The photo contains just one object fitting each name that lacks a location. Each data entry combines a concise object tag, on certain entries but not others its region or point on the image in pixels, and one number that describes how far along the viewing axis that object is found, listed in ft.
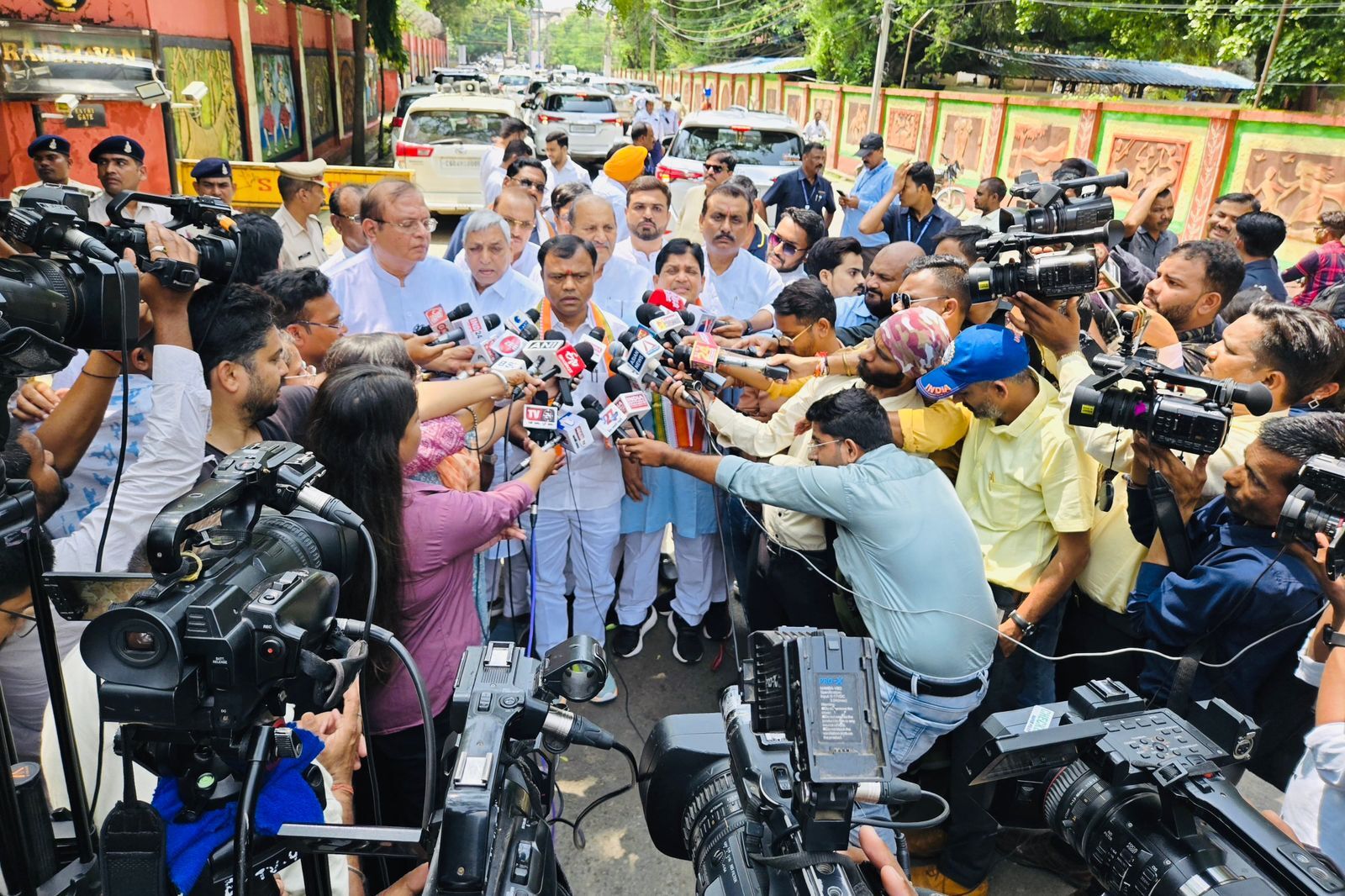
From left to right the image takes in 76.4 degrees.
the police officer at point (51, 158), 16.67
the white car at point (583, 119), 47.50
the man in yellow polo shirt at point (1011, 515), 8.85
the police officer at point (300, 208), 18.75
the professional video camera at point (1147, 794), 4.19
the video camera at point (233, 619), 3.82
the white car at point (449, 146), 36.63
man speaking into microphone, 11.97
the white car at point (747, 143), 34.60
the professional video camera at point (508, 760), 4.02
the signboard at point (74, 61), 22.67
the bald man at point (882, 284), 13.25
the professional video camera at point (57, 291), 4.62
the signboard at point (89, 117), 25.62
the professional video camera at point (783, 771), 4.36
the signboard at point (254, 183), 30.76
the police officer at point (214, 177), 18.98
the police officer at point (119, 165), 17.02
